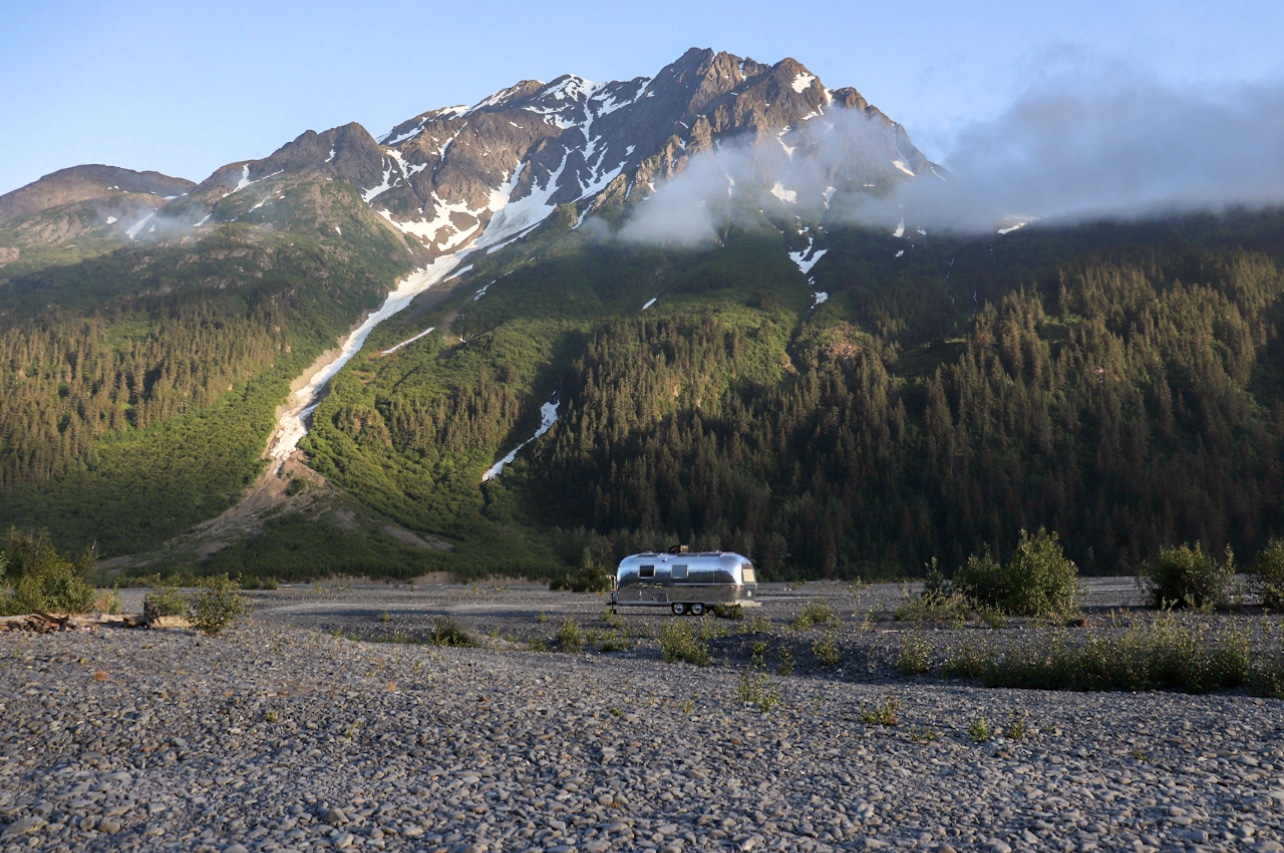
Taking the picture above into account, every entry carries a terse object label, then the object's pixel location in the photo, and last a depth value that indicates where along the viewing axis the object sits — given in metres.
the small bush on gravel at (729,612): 33.84
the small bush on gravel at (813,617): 27.14
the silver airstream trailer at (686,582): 35.72
